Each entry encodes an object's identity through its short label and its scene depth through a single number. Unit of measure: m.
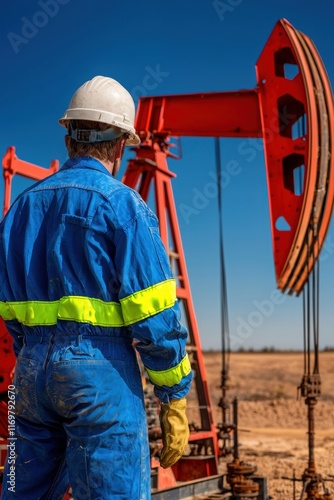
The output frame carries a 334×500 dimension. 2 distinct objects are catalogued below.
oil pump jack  6.54
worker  2.41
